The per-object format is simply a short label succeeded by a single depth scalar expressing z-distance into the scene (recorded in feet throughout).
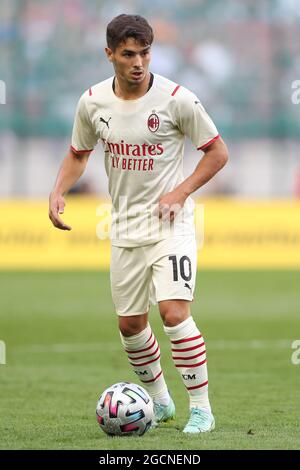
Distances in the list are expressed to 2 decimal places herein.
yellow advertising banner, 122.42
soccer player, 42.29
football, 41.14
